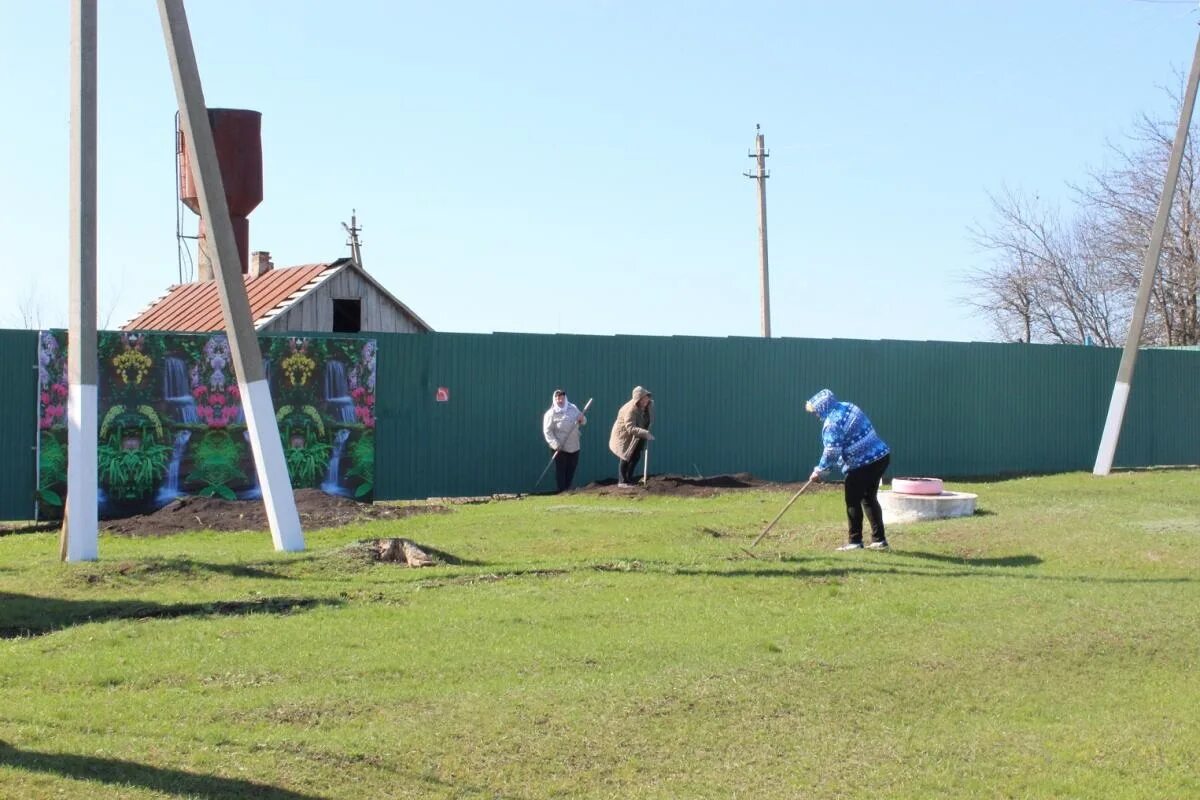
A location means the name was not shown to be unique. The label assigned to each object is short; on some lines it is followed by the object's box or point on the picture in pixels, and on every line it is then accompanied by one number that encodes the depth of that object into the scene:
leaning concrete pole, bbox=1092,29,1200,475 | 21.55
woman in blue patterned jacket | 12.66
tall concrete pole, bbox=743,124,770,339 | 33.53
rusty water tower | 26.53
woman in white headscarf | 18.80
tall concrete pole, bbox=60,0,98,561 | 11.46
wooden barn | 24.06
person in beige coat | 18.86
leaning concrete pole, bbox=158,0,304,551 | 11.56
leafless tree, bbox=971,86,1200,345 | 32.97
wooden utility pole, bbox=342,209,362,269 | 51.31
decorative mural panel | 15.72
